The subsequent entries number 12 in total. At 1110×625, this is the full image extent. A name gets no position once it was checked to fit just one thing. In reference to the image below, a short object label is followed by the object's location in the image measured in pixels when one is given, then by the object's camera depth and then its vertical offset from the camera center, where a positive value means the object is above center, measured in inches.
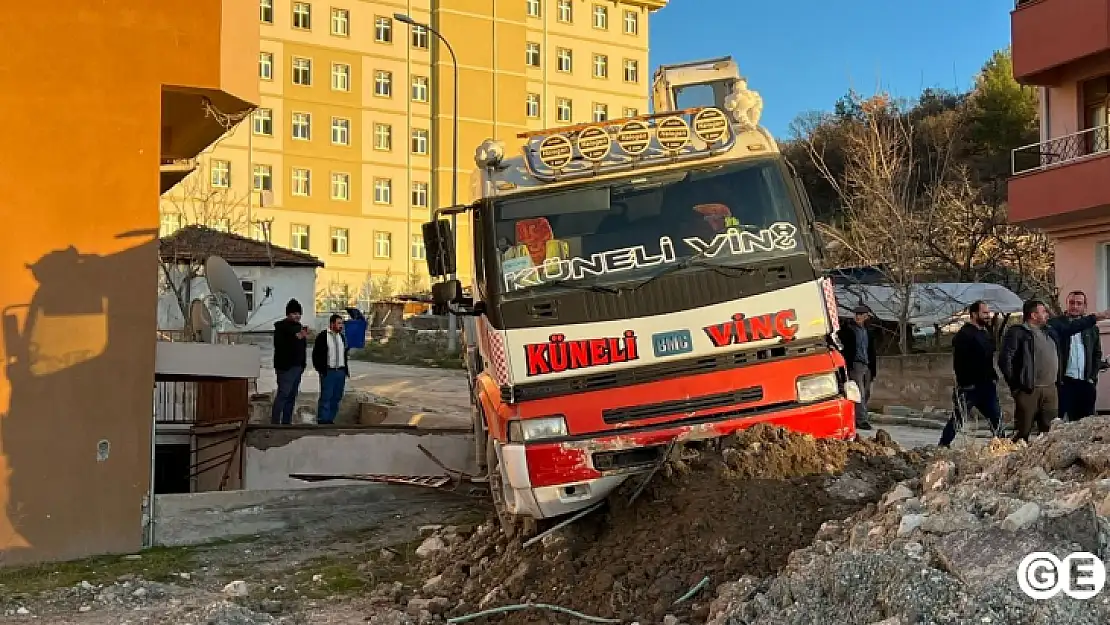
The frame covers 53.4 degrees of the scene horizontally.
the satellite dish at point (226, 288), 471.5 +24.2
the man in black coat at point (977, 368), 433.1 -12.5
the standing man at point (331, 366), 623.2 -13.3
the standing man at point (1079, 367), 434.6 -12.8
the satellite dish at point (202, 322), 458.9 +9.1
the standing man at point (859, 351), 529.3 -6.6
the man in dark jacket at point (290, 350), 597.3 -4.0
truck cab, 271.1 +9.9
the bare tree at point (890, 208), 963.3 +126.8
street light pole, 311.4 +24.8
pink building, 737.6 +140.8
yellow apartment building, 2096.5 +459.8
